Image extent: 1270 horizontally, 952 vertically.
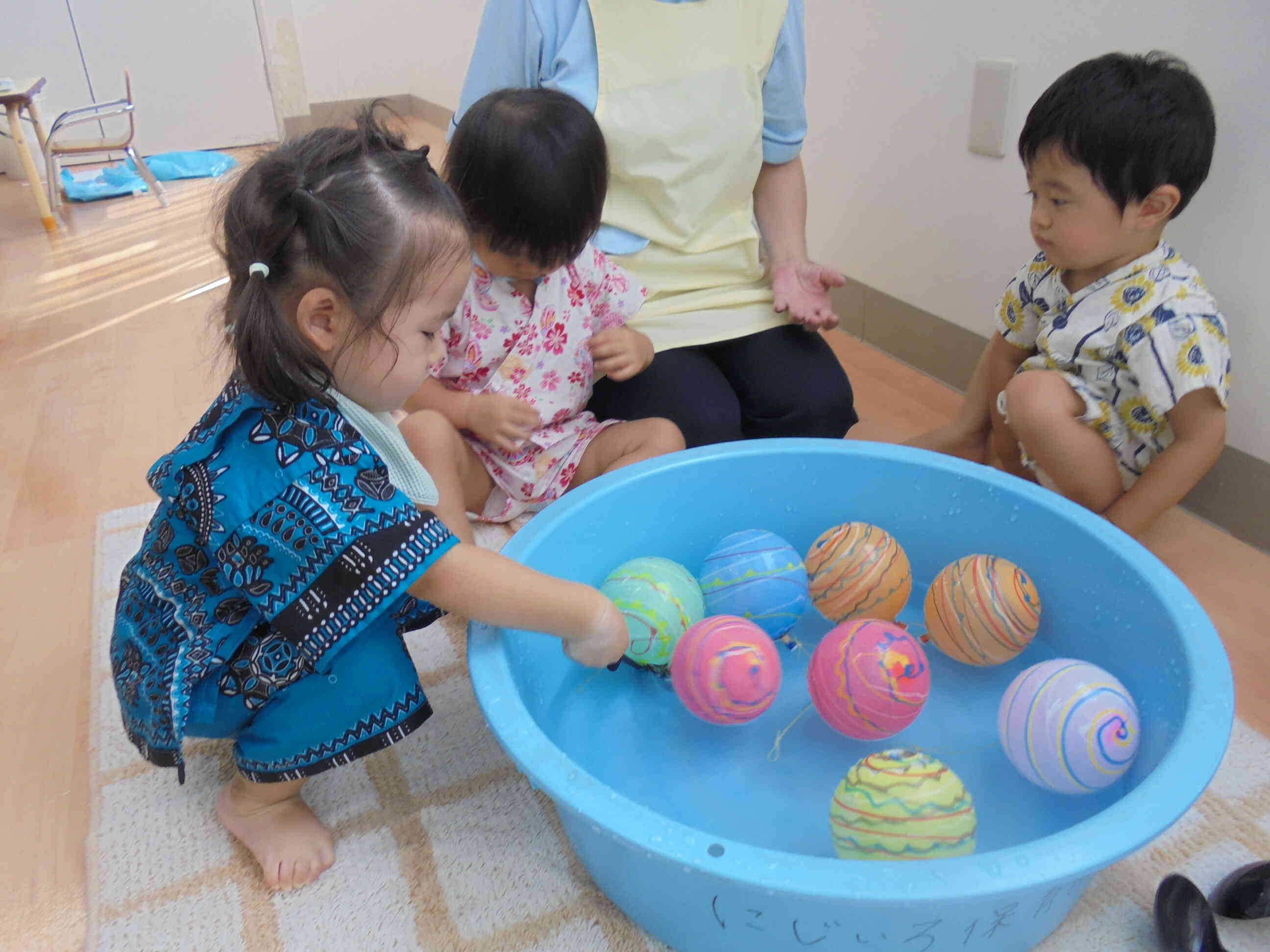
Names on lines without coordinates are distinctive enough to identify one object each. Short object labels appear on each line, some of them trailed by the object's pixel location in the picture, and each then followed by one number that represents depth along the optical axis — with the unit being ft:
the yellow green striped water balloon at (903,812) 2.18
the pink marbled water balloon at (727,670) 2.67
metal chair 10.40
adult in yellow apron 3.77
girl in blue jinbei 2.26
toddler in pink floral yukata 3.15
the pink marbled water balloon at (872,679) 2.62
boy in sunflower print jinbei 3.29
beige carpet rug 2.43
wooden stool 9.63
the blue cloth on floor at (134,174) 10.97
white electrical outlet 4.35
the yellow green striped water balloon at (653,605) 2.89
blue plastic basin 1.86
